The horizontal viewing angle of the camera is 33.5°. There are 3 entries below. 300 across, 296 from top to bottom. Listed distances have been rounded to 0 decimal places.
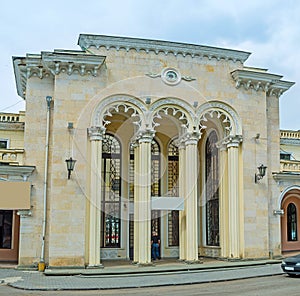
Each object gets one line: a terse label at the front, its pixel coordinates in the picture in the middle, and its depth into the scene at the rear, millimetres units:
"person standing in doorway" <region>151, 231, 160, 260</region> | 22638
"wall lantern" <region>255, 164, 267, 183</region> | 21141
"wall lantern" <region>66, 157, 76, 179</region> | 18797
